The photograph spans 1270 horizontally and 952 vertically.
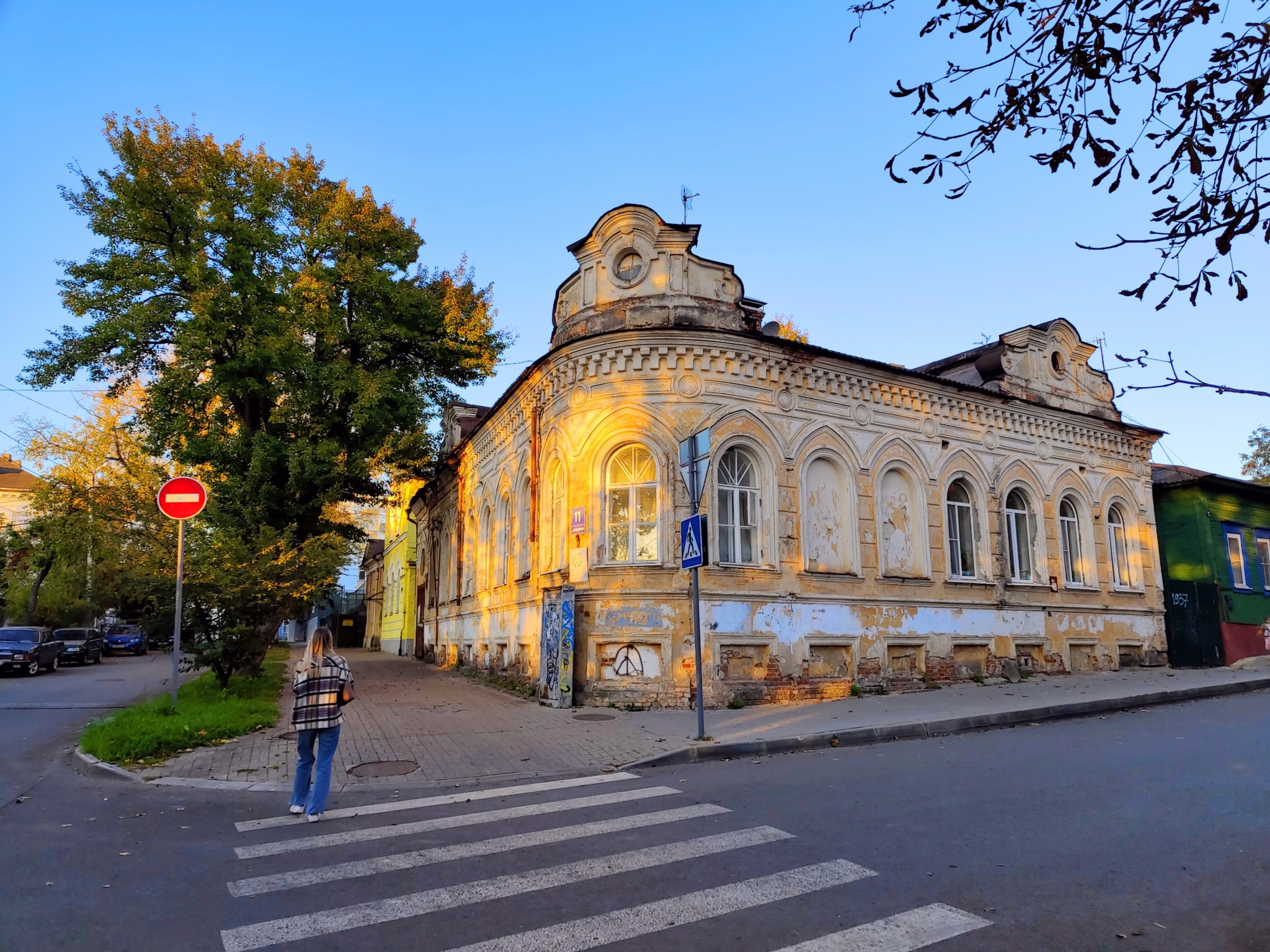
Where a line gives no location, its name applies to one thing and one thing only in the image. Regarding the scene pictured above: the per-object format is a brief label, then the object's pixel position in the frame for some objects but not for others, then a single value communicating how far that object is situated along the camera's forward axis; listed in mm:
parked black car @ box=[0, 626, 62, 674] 24516
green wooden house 22078
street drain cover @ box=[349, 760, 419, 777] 8672
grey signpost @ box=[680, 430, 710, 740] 10323
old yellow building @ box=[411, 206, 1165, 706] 14391
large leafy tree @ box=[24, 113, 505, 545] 17797
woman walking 6836
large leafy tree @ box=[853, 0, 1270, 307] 3838
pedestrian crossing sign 10344
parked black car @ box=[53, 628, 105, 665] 31766
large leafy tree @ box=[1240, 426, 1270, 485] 42312
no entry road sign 11312
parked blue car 41250
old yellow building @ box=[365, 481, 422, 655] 35094
